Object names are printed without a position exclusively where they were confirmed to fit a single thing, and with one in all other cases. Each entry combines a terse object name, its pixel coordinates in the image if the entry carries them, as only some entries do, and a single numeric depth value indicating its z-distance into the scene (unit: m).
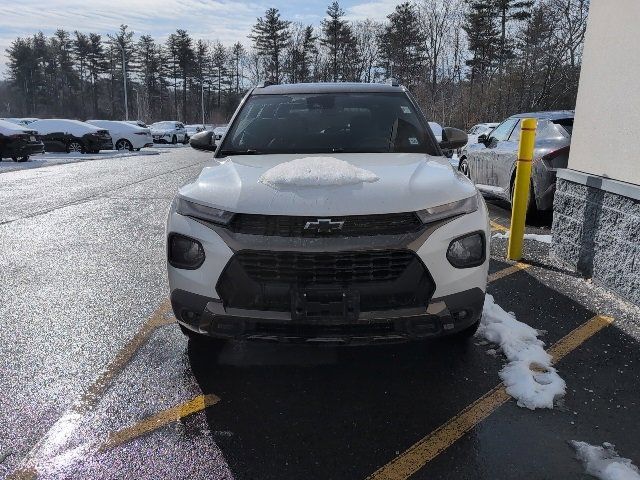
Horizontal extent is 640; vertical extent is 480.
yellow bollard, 5.03
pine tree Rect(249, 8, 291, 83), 72.19
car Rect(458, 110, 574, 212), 6.58
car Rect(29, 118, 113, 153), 23.17
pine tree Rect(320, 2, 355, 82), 66.56
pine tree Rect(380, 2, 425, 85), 56.72
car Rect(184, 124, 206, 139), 46.68
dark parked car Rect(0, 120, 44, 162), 17.81
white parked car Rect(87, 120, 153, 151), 26.05
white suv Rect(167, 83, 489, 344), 2.51
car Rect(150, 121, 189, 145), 36.41
